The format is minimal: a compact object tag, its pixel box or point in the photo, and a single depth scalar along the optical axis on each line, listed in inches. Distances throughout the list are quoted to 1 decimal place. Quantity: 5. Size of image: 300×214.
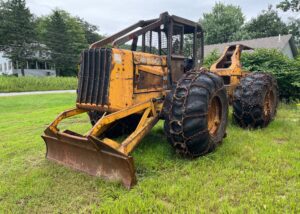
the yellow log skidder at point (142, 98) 124.3
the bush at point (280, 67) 322.1
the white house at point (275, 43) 762.6
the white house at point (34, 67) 1454.8
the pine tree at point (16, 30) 1301.3
